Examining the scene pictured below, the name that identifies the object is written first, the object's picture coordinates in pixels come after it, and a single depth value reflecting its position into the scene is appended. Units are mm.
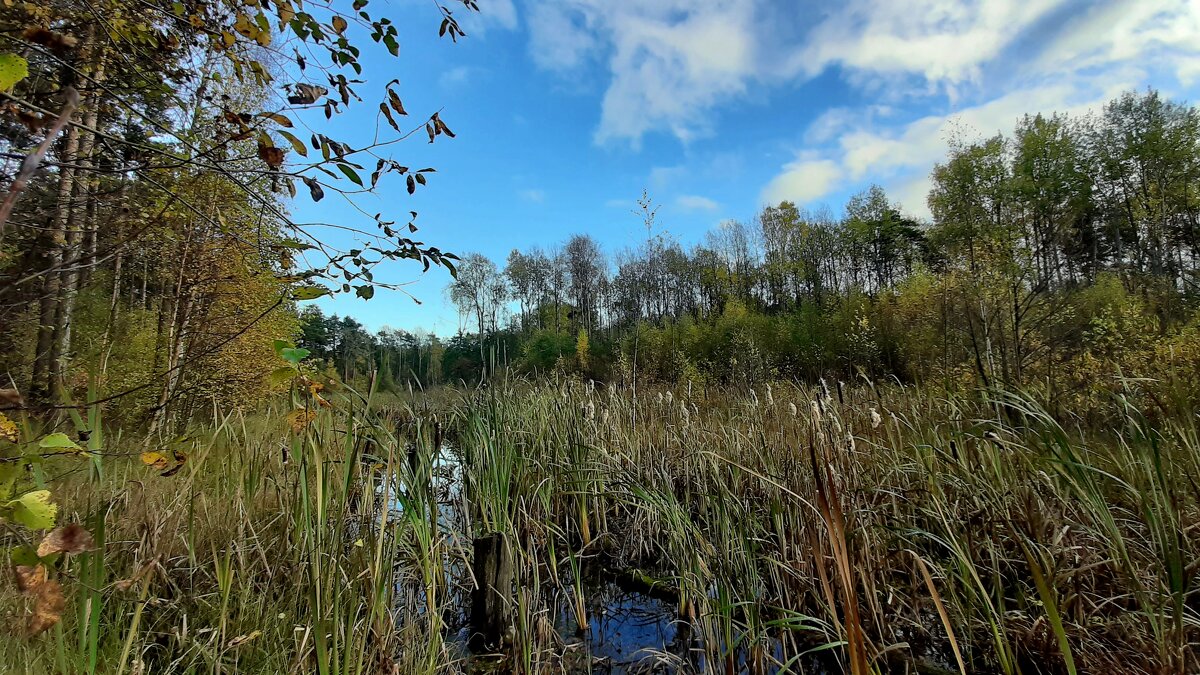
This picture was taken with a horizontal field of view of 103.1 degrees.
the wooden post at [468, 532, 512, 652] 2471
